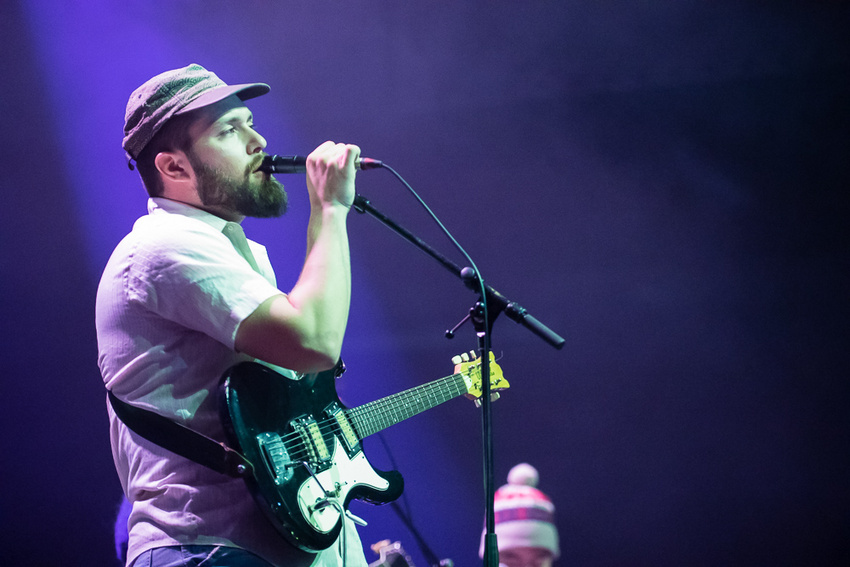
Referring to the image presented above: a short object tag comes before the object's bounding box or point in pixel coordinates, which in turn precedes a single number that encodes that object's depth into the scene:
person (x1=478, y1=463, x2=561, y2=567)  6.11
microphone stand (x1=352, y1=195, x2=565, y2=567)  5.53
